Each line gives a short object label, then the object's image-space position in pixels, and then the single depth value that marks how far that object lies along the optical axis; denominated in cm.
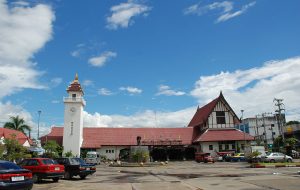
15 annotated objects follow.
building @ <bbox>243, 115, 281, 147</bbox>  10106
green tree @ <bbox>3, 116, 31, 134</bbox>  6431
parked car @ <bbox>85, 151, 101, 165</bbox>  4656
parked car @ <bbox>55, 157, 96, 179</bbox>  2092
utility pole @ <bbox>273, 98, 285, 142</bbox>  4313
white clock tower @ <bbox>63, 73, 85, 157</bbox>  5475
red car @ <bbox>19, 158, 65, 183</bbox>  1837
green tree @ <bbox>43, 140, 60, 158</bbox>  4634
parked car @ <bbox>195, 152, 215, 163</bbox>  4650
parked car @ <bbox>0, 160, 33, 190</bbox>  1164
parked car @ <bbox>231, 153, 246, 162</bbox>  4815
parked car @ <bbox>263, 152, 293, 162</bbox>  3991
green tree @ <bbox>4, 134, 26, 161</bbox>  2731
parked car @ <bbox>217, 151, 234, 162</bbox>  5005
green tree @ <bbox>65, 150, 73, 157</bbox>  5096
